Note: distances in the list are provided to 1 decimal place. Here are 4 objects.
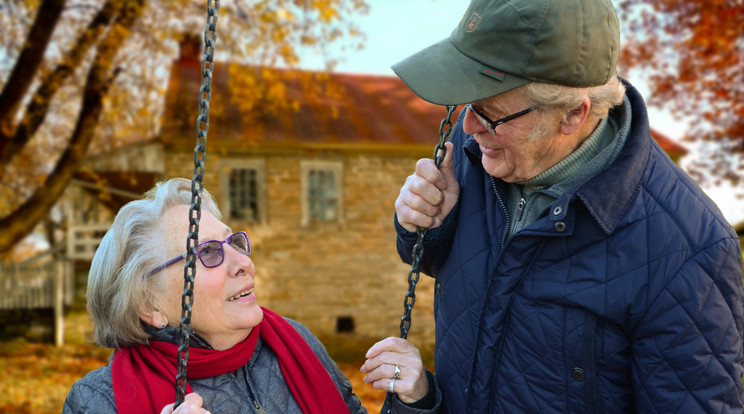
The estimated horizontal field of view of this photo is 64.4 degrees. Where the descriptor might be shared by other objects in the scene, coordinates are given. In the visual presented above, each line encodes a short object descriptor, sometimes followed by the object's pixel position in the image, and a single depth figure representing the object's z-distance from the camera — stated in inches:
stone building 492.1
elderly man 62.1
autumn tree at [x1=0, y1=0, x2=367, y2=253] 307.6
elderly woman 78.2
